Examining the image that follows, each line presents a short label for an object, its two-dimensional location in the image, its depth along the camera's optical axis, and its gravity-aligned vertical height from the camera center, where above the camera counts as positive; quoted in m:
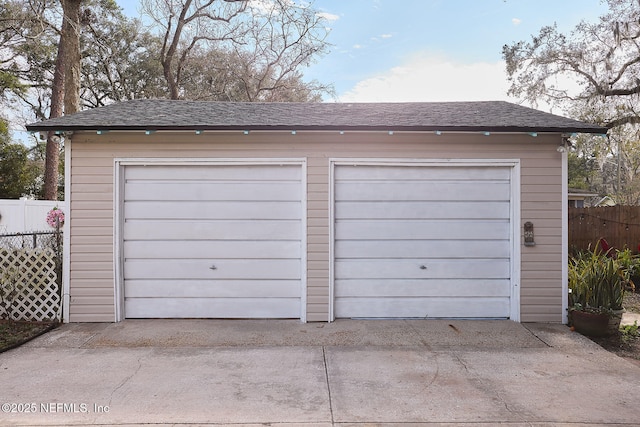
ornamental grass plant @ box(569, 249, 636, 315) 5.04 -0.96
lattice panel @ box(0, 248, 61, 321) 5.28 -0.97
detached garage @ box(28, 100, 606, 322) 5.38 -0.15
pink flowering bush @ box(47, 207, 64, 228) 6.15 -0.12
